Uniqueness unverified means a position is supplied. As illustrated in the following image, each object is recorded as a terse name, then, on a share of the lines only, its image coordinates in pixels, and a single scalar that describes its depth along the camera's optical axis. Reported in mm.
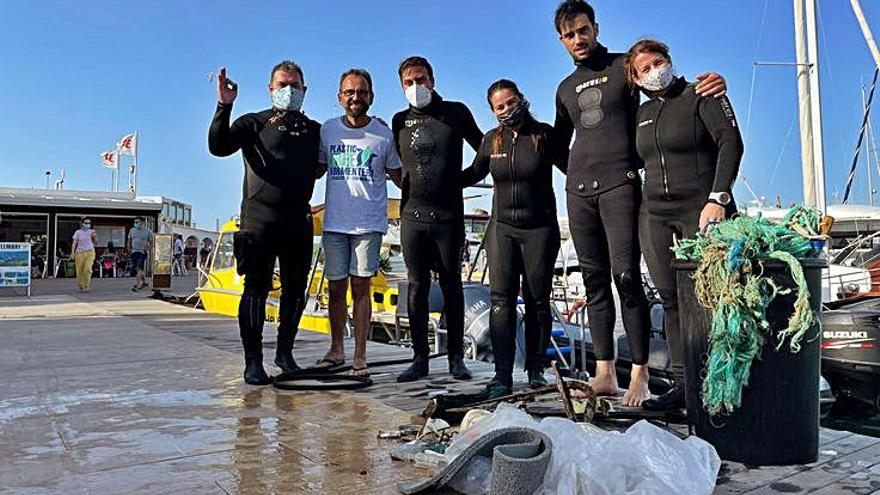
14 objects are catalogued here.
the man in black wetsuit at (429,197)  3977
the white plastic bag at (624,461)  1861
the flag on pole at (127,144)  31406
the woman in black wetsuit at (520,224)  3578
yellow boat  8719
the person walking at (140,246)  16688
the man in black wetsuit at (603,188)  3225
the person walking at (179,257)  24734
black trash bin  2326
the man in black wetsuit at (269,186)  3922
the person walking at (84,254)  15047
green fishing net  2291
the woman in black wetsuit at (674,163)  2805
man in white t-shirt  4082
